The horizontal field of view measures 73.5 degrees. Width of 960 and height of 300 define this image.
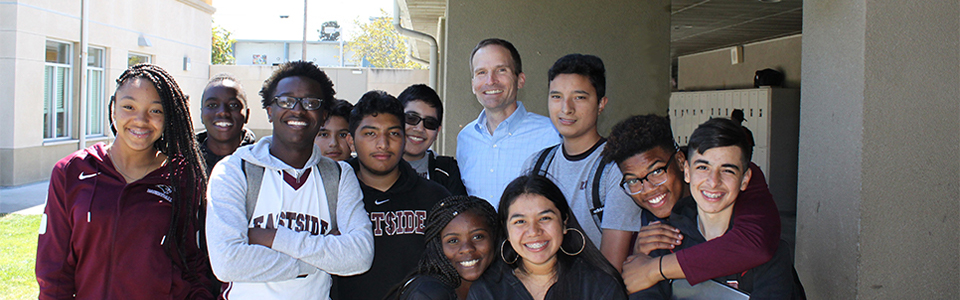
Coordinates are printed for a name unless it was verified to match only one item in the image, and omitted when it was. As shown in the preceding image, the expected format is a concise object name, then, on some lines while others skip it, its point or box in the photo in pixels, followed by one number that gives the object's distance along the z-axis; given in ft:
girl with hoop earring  7.37
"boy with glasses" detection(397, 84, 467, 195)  11.03
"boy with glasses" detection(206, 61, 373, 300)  7.31
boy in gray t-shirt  8.00
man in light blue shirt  10.77
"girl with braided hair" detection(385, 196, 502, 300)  8.01
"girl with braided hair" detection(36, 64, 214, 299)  7.52
